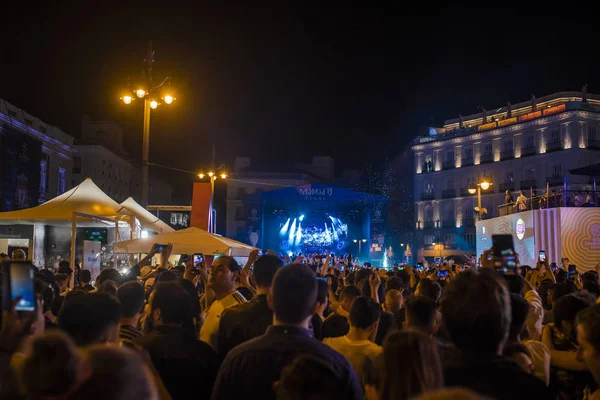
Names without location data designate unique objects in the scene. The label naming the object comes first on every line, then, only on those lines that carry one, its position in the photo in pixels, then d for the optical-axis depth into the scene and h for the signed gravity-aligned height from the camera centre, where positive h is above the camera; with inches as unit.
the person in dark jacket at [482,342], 110.4 -17.8
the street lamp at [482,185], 984.3 +98.3
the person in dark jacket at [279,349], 133.2 -22.4
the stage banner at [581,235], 889.5 +20.4
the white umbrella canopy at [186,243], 499.5 +1.7
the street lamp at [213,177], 701.9 +105.6
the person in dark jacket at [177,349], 159.0 -27.3
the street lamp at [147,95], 602.2 +148.3
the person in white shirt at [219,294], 217.9 -18.3
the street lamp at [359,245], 1985.0 +6.5
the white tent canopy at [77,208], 552.7 +34.7
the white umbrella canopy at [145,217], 642.2 +29.6
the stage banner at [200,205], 677.3 +45.0
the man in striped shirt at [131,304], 177.2 -17.1
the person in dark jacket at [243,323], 190.5 -24.0
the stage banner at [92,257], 528.4 -10.6
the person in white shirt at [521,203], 1034.6 +76.6
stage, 1926.7 +86.5
